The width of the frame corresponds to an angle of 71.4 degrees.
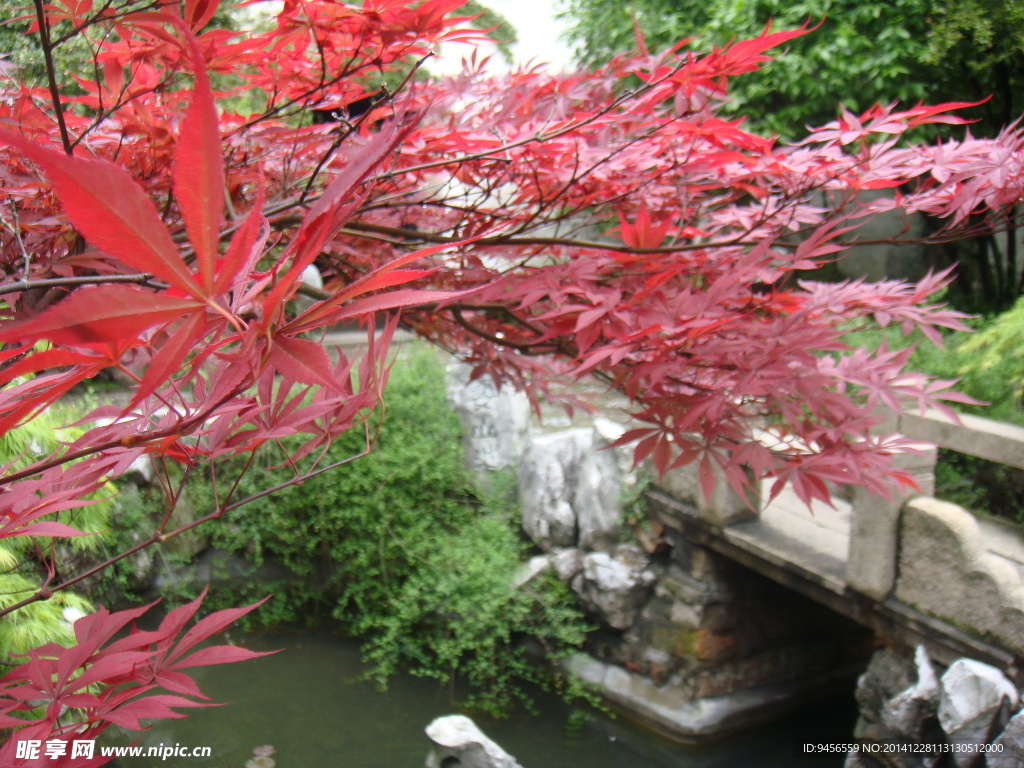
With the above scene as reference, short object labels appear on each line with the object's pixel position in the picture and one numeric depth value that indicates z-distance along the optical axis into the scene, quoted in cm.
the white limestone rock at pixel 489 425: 496
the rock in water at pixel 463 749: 296
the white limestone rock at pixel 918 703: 276
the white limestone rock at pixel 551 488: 440
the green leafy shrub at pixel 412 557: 393
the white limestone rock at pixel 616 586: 402
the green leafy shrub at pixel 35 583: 219
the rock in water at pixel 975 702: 246
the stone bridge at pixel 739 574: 279
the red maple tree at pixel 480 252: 69
